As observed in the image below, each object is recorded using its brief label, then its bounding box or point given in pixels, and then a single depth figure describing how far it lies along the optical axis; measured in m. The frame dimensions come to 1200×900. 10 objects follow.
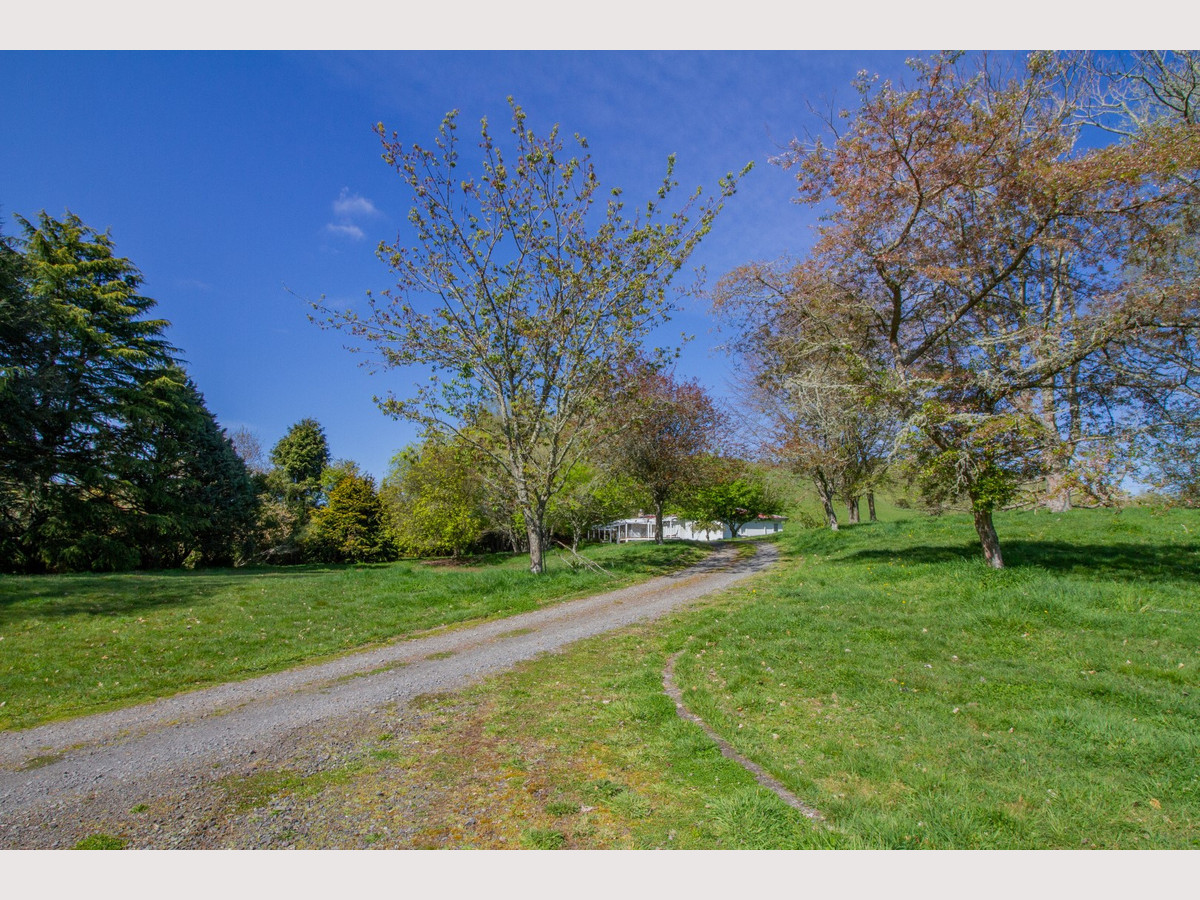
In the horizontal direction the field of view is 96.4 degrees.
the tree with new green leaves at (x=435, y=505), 28.19
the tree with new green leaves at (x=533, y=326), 13.48
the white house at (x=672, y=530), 45.12
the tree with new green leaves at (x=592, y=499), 25.81
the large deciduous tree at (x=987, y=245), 9.55
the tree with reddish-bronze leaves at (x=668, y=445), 23.77
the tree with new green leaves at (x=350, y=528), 33.50
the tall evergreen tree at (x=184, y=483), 25.12
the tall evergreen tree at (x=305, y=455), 46.72
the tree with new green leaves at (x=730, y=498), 26.83
